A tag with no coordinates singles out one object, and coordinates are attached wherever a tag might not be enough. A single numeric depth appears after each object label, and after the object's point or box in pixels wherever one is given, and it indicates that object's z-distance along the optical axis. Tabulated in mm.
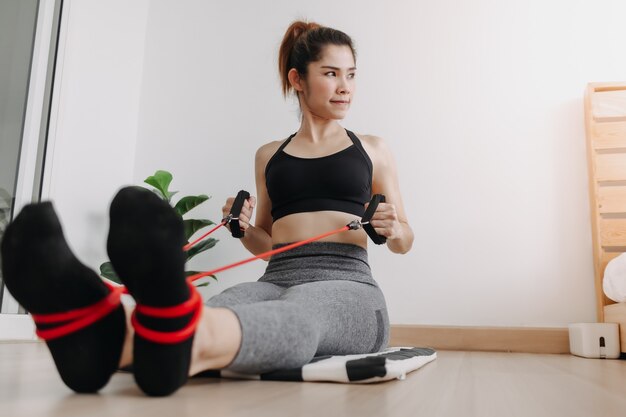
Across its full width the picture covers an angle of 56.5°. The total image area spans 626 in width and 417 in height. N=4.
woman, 685
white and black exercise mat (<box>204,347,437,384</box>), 996
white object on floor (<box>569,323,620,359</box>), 2053
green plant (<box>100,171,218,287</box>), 2586
